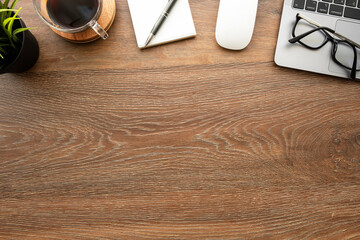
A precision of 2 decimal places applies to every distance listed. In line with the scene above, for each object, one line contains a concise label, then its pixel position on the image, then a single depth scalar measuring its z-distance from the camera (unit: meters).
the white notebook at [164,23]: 0.57
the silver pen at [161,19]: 0.56
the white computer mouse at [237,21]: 0.56
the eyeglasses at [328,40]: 0.57
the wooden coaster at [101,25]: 0.56
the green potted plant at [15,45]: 0.49
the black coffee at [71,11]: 0.53
